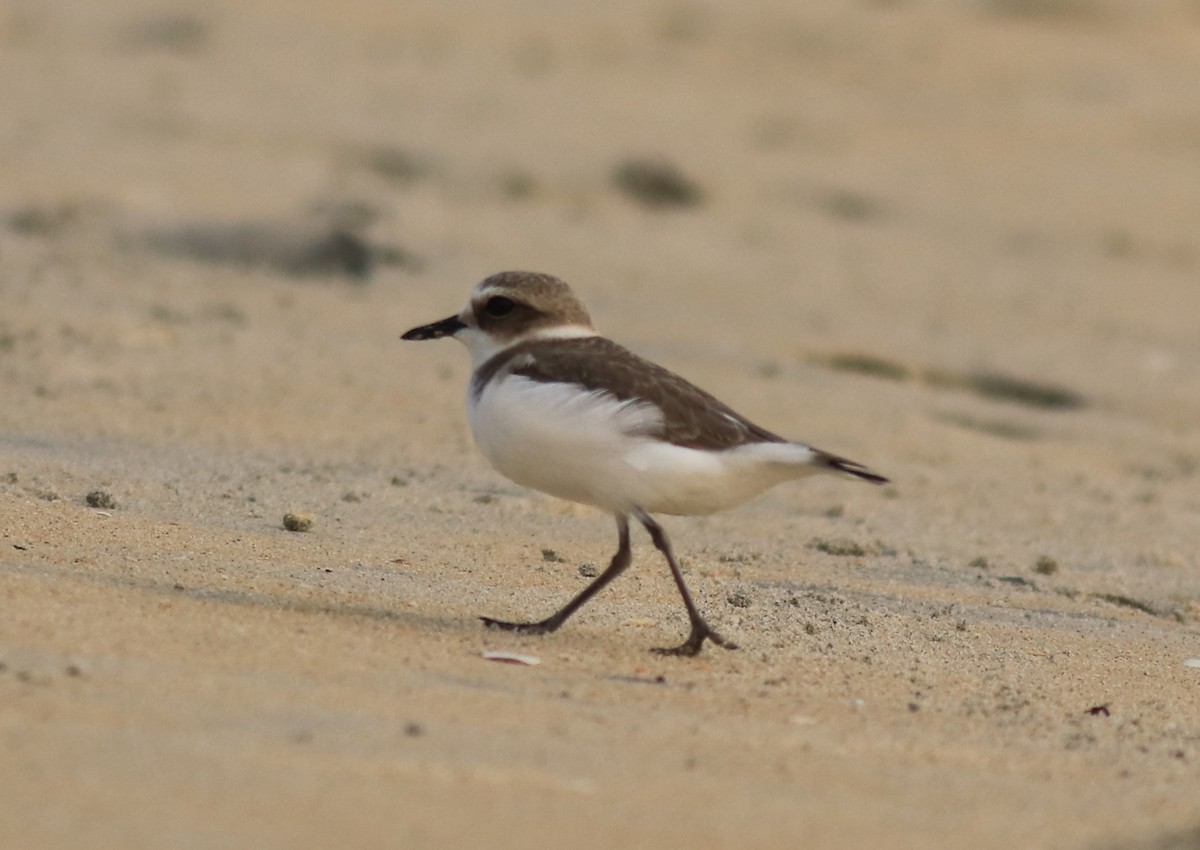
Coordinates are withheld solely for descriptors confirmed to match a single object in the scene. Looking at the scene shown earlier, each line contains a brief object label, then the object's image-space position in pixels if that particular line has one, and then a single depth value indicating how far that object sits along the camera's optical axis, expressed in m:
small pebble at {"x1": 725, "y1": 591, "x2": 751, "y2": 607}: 10.78
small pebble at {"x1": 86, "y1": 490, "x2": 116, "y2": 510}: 11.16
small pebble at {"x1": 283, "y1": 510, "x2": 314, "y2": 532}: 11.27
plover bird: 9.32
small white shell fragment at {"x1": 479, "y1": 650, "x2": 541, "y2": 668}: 9.03
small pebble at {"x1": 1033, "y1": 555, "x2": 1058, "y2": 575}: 12.70
